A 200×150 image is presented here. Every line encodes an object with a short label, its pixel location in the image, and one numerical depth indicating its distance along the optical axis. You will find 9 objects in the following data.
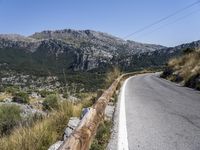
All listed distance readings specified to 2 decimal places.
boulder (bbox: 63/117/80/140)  3.48
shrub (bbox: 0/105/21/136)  8.05
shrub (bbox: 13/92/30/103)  15.81
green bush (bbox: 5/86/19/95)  20.00
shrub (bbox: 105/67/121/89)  12.29
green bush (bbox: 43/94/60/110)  13.29
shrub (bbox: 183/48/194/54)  21.16
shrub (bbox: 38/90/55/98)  19.05
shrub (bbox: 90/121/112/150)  3.24
